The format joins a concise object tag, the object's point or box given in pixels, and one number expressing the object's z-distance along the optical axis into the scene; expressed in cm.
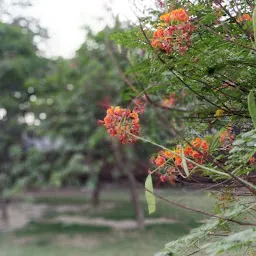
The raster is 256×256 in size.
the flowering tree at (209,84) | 119
